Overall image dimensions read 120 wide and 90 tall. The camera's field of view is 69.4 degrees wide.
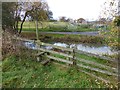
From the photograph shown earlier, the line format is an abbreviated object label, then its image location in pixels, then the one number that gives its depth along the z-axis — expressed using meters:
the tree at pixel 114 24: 3.97
